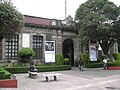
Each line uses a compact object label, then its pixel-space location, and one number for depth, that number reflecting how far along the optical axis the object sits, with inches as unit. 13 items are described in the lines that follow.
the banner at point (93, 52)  612.8
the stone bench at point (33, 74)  349.2
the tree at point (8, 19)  263.7
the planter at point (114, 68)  506.6
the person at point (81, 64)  496.7
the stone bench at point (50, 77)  317.0
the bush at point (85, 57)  591.6
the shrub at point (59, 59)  529.7
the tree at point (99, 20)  466.3
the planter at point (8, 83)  250.6
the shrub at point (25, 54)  476.2
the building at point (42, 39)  489.2
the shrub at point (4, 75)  258.2
